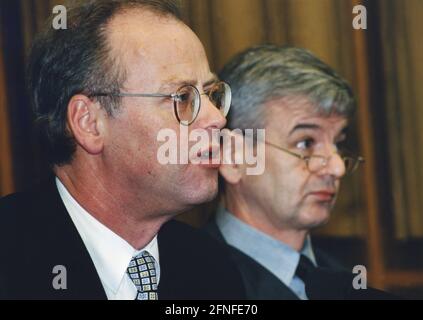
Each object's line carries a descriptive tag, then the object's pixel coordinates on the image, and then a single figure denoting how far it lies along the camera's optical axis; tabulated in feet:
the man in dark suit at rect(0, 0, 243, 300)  10.49
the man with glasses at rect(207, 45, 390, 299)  11.34
